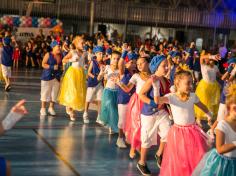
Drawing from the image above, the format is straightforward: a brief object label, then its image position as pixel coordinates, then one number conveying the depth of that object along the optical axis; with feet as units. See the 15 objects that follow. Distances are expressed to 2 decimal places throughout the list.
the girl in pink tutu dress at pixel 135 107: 26.40
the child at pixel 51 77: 38.40
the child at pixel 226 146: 16.48
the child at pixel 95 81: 36.27
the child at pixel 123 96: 29.43
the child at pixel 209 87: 38.88
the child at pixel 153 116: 24.20
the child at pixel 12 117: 14.96
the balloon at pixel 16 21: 86.76
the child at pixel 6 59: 51.24
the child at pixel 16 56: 80.07
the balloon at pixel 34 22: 87.71
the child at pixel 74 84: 37.32
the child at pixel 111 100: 31.71
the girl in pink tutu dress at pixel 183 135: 20.58
